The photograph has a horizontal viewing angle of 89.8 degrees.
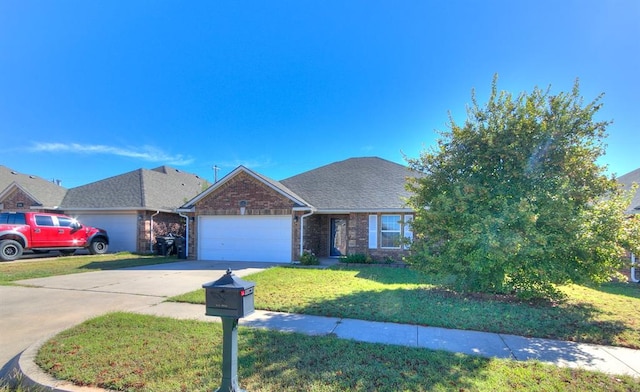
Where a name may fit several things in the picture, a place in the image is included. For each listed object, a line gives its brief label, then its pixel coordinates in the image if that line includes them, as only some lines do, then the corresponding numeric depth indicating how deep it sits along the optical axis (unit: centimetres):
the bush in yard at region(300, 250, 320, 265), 1359
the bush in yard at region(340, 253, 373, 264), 1384
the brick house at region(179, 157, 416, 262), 1448
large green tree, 650
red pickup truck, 1412
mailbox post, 286
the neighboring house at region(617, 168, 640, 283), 1111
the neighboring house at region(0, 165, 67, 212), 1900
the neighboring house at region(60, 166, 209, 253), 1828
